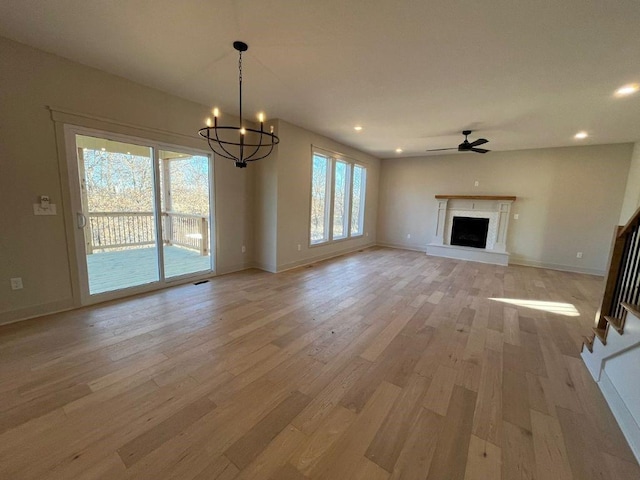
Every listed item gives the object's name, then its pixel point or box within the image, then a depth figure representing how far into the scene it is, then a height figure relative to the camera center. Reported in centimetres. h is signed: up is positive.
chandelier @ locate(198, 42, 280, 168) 422 +101
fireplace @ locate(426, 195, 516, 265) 627 -49
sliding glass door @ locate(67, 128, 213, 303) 321 -18
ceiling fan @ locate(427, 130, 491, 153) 459 +109
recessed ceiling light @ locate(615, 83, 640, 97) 277 +135
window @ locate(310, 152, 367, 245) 576 +13
